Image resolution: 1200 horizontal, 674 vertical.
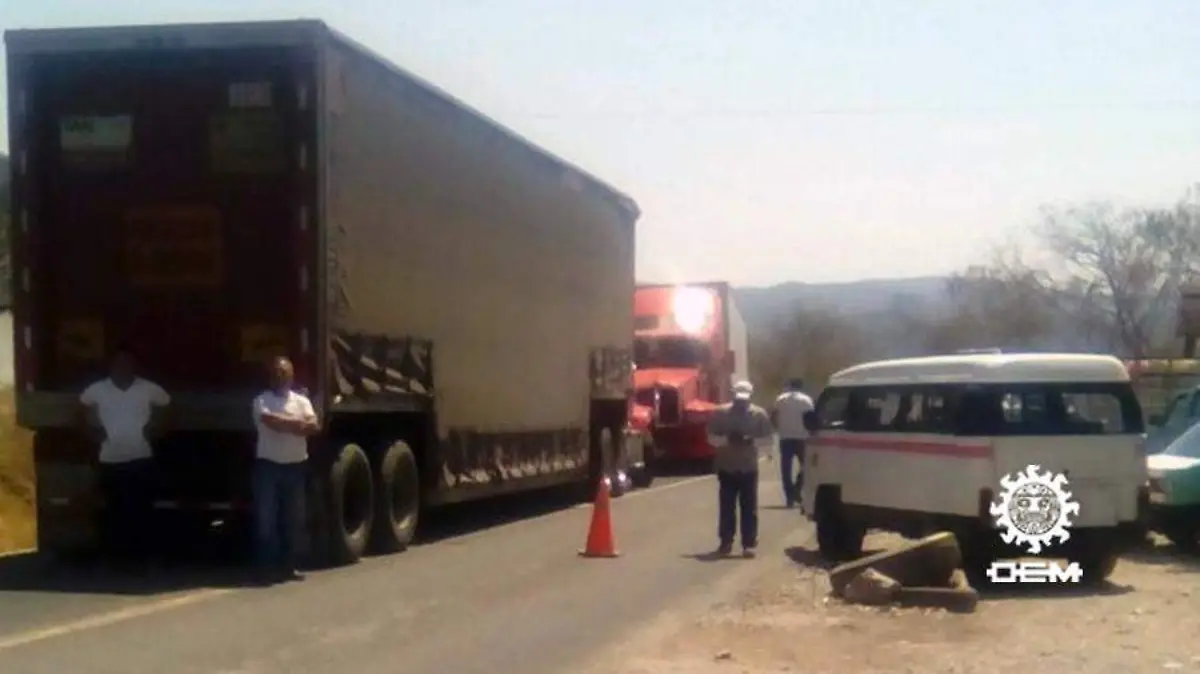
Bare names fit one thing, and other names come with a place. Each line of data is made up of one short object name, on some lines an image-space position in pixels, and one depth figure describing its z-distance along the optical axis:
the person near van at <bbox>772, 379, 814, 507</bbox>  23.47
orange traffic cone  16.81
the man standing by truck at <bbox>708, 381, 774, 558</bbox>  16.95
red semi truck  33.91
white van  13.41
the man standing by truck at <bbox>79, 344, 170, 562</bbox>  14.26
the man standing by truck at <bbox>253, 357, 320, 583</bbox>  14.05
